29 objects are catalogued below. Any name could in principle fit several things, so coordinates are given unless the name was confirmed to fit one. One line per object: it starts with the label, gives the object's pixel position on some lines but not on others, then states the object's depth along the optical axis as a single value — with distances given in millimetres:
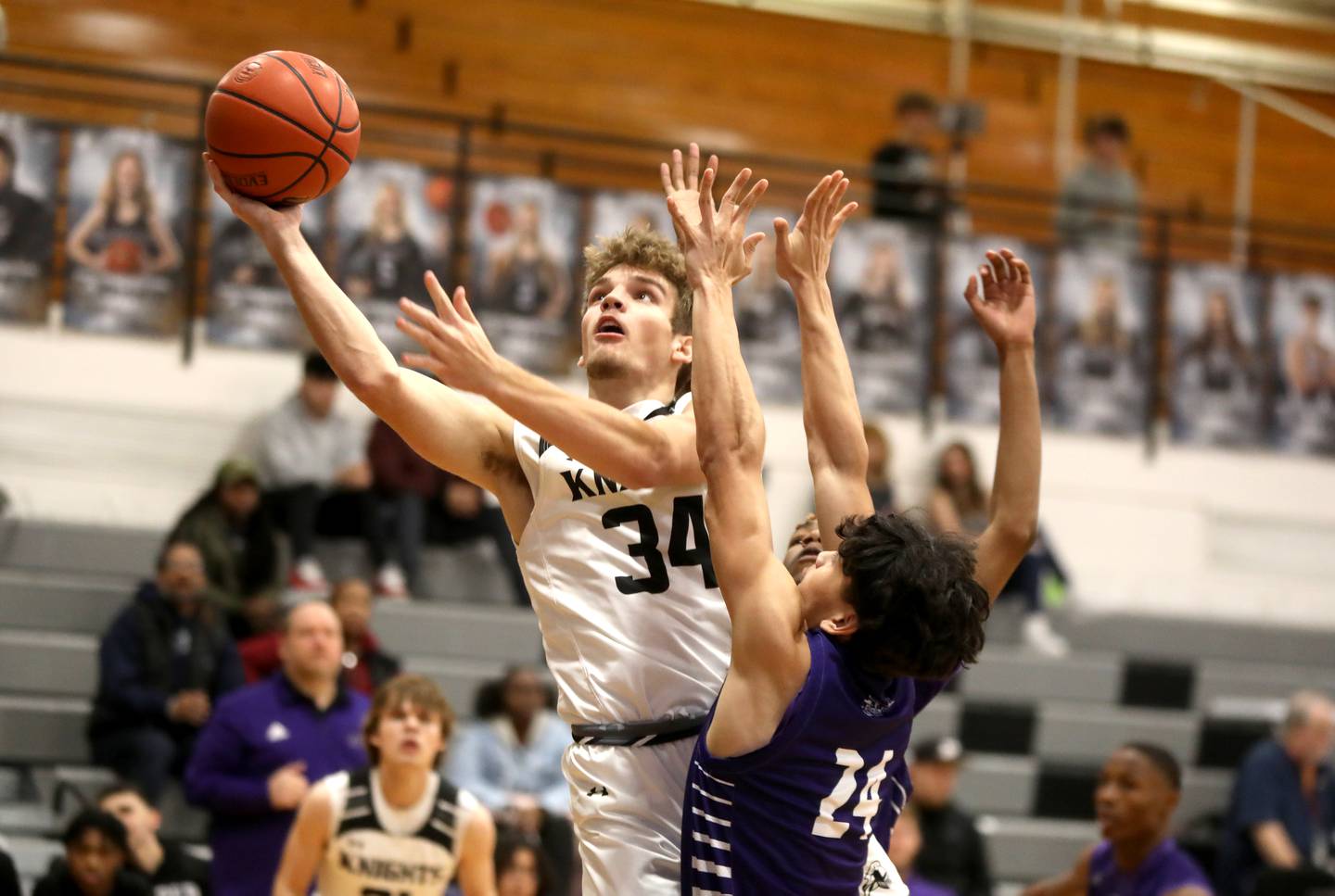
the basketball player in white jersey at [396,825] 10284
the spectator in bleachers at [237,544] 14958
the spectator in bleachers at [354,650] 14288
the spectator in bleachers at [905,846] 12353
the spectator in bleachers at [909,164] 19457
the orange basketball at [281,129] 6324
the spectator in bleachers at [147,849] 11804
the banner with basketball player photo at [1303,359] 20716
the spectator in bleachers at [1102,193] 20221
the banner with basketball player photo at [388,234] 17891
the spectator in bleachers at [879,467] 17663
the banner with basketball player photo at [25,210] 16980
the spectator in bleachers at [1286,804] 15078
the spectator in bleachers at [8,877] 11148
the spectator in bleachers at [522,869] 12179
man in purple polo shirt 12240
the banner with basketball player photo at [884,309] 19417
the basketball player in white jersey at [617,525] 6378
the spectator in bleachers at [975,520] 17877
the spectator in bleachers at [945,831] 13954
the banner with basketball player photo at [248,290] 17650
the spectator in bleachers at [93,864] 11349
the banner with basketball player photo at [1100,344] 20248
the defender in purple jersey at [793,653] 5989
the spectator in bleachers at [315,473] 16458
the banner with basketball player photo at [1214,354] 20569
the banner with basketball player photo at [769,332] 18895
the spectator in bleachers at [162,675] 13545
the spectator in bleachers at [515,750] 13833
